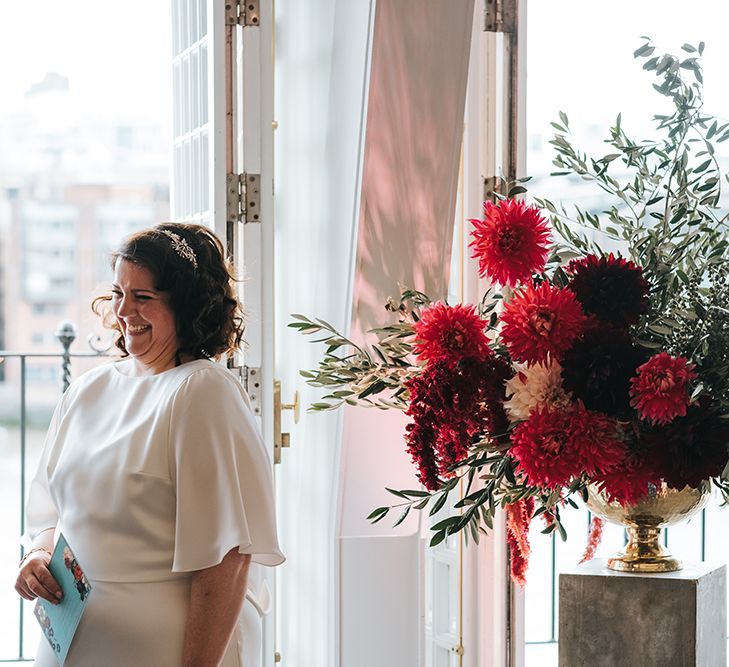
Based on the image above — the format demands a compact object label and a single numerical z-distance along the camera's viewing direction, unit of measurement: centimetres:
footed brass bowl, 296
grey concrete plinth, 296
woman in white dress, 310
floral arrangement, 277
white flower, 280
